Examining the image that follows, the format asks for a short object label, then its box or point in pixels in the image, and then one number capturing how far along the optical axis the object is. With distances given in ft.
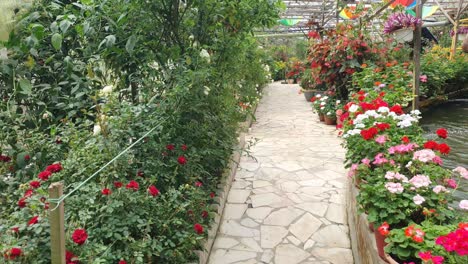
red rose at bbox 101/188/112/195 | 5.47
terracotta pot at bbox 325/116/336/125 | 21.15
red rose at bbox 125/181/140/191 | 5.74
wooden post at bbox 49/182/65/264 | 3.76
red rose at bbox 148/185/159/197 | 6.05
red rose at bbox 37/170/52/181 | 5.42
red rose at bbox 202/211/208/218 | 7.97
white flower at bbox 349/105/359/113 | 10.23
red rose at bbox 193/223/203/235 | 6.83
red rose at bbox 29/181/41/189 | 5.42
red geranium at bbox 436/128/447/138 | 7.73
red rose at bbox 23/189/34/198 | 5.32
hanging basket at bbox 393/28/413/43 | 11.16
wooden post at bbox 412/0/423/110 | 10.92
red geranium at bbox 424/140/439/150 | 7.08
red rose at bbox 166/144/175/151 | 7.73
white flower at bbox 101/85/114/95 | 6.98
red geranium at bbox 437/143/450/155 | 6.98
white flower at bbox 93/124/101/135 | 6.51
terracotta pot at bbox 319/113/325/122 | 22.10
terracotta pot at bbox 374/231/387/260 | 5.72
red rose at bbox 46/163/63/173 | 5.64
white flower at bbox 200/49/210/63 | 8.82
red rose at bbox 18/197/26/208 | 5.16
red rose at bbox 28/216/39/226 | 4.68
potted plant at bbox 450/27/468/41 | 28.14
